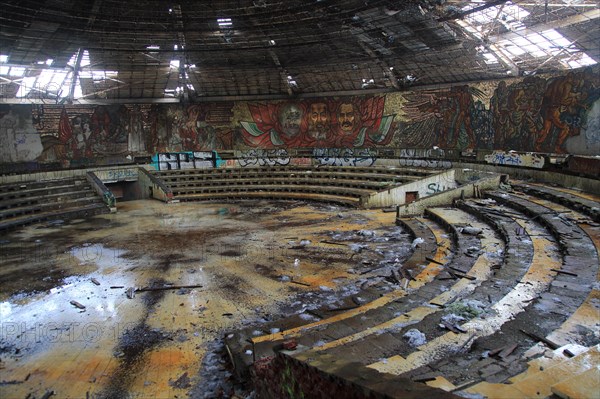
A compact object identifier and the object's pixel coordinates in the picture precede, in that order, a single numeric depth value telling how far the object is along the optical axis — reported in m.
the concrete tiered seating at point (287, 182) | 22.61
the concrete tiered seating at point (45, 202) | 18.81
